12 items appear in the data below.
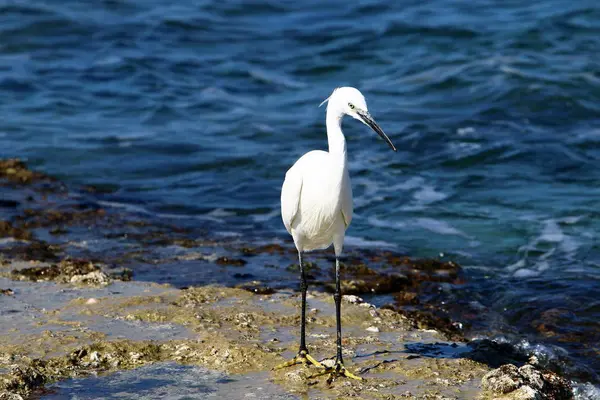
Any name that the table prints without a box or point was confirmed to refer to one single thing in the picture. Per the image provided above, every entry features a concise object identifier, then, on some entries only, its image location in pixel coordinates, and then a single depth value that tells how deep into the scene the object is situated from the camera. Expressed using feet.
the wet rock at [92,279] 49.47
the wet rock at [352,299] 48.24
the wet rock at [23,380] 35.04
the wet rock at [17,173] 75.46
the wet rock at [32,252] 55.72
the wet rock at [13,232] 60.80
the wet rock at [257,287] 50.85
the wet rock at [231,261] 57.67
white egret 38.01
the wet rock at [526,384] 36.42
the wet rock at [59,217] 64.44
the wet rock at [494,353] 44.54
